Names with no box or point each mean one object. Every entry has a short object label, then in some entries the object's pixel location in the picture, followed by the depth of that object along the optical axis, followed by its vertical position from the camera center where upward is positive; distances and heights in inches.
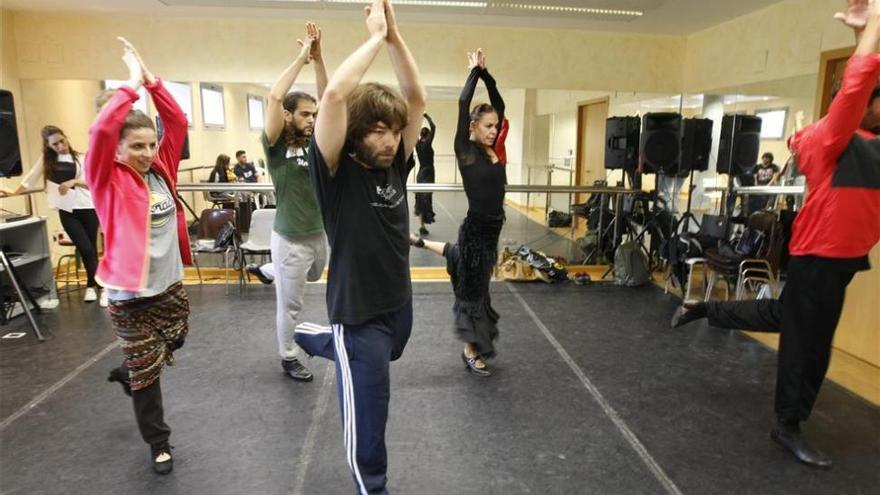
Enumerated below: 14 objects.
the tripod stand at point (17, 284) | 146.3 -36.4
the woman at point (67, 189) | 166.2 -10.3
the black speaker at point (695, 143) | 207.6 +7.3
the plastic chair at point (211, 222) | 204.5 -24.6
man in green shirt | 107.2 -9.7
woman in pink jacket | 76.1 -12.0
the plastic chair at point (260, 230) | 182.9 -24.7
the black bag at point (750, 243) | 159.5 -24.3
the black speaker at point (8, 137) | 155.5 +5.4
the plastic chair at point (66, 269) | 192.1 -43.8
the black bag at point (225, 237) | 190.1 -28.3
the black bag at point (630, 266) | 204.7 -40.3
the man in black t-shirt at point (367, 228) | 60.4 -8.3
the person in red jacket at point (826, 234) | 79.0 -11.4
